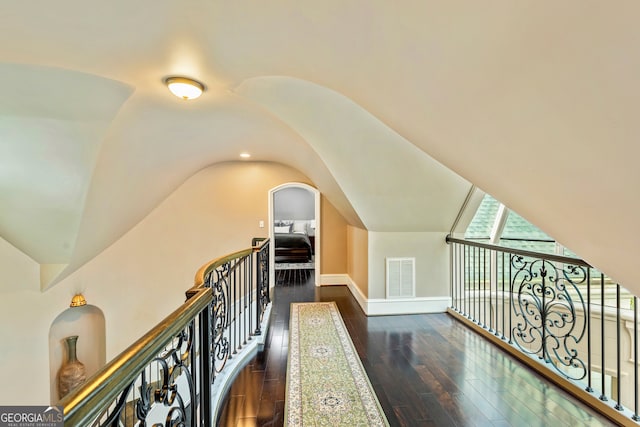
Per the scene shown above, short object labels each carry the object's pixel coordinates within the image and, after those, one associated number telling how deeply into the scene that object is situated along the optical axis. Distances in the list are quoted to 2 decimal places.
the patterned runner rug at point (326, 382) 1.98
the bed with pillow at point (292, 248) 7.78
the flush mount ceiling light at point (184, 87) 2.15
